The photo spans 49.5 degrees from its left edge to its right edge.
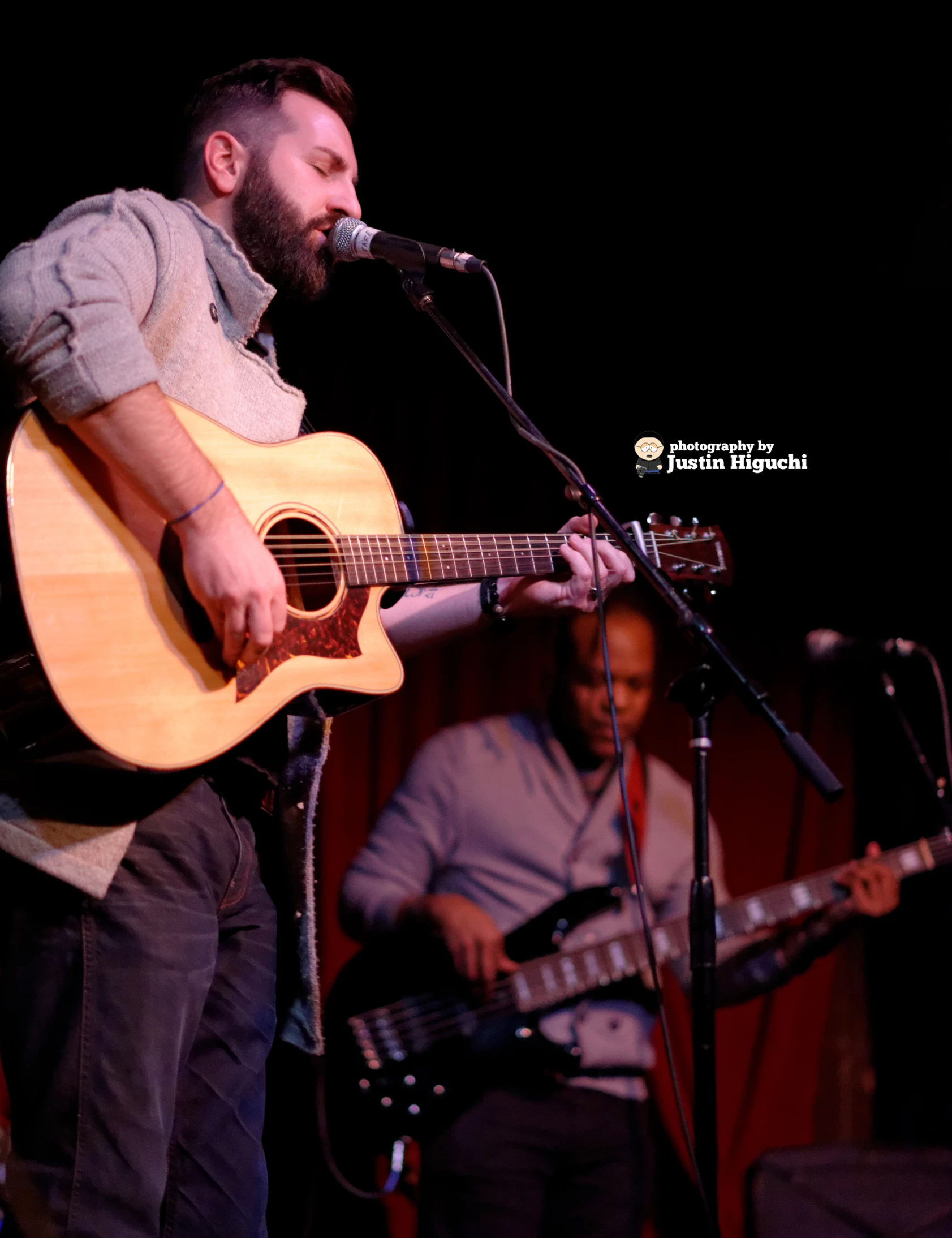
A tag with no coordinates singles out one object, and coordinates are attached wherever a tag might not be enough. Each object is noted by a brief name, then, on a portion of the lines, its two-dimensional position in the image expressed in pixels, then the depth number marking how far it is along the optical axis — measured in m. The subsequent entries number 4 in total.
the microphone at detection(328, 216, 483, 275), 1.99
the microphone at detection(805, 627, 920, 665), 3.86
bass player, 3.55
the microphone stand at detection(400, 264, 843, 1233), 1.85
